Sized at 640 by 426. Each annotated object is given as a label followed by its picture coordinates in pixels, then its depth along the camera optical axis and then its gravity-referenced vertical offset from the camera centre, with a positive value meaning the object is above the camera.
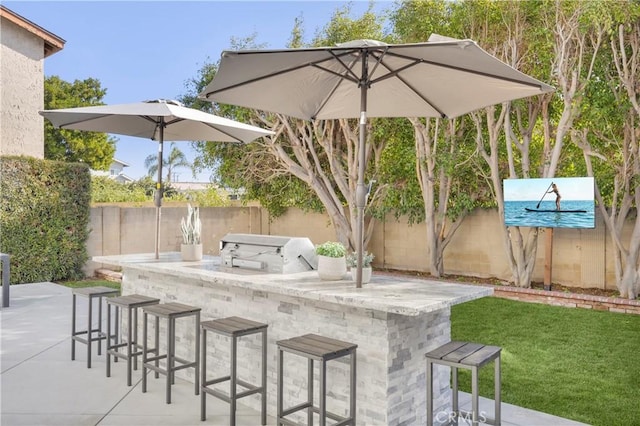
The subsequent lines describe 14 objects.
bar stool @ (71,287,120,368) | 4.32 -0.93
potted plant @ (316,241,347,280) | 3.31 -0.31
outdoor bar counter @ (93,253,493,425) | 2.75 -0.70
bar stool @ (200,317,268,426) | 3.11 -0.94
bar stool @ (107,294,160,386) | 3.88 -0.89
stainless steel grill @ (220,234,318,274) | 3.63 -0.30
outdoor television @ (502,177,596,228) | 7.11 +0.22
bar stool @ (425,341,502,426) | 2.46 -0.74
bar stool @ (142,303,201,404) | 3.54 -0.93
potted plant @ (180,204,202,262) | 4.45 -0.23
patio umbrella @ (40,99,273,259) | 4.40 +0.92
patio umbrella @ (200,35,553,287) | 2.93 +0.94
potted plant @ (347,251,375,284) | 3.22 -0.33
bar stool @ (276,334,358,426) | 2.62 -0.78
